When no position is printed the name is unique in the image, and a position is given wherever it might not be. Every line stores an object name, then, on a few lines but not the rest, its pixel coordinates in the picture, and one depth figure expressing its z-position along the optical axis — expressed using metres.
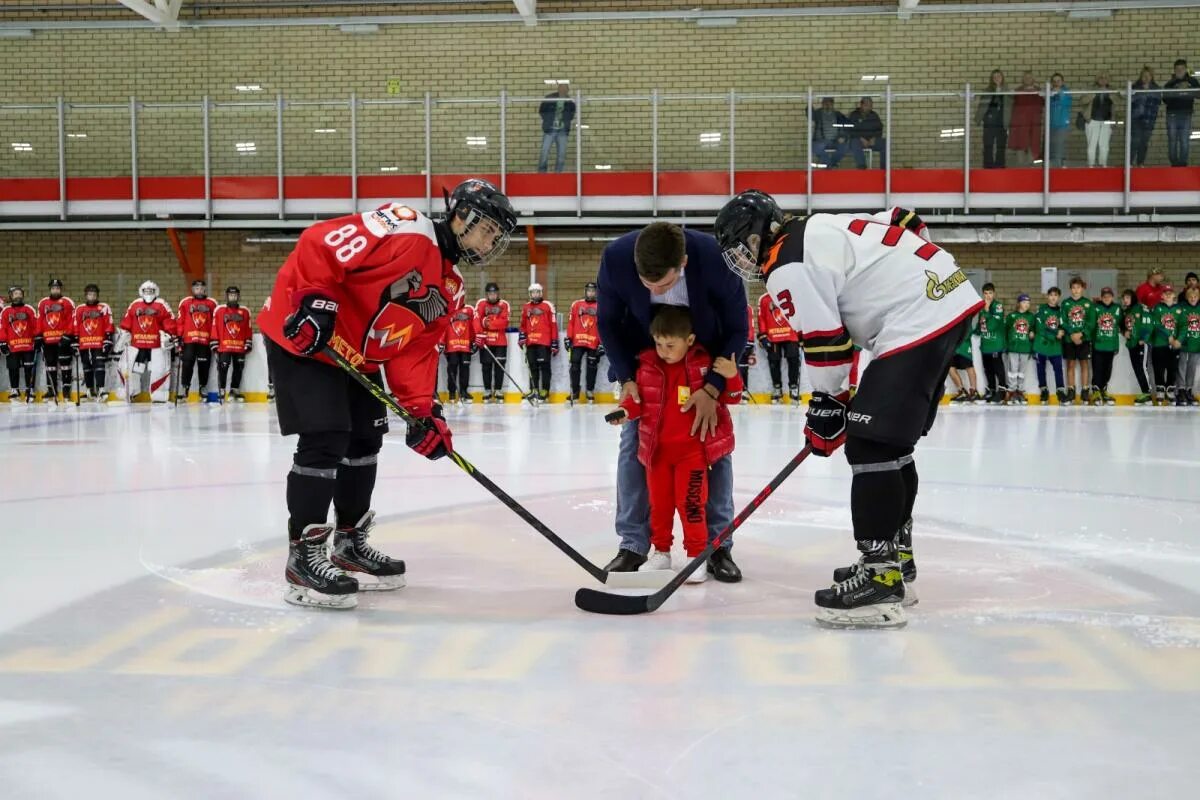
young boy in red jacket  3.30
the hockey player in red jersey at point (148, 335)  13.63
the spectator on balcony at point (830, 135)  13.97
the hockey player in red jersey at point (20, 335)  14.09
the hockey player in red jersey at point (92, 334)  13.77
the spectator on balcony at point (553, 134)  14.41
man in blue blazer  3.26
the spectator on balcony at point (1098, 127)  13.57
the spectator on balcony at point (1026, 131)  13.65
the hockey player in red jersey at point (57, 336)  13.97
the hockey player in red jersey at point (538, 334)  13.95
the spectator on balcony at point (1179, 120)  13.43
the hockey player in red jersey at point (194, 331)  13.50
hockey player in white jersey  2.65
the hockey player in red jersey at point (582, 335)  13.83
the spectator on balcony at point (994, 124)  13.75
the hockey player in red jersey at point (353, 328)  2.86
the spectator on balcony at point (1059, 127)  13.59
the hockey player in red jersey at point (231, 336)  13.77
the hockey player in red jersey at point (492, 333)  14.07
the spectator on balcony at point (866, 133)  13.91
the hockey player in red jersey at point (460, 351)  13.85
